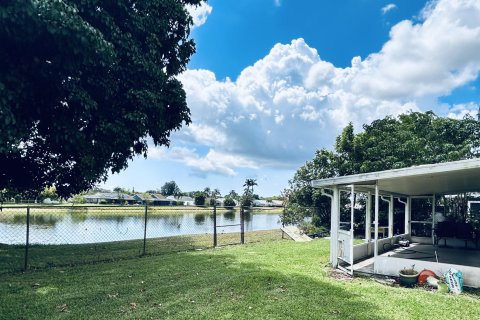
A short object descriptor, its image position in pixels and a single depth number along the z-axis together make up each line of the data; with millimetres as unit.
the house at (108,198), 71500
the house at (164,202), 81794
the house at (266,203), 99188
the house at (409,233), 6919
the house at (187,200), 89712
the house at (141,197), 76188
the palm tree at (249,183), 115125
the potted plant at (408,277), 6855
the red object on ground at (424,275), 6950
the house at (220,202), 84375
